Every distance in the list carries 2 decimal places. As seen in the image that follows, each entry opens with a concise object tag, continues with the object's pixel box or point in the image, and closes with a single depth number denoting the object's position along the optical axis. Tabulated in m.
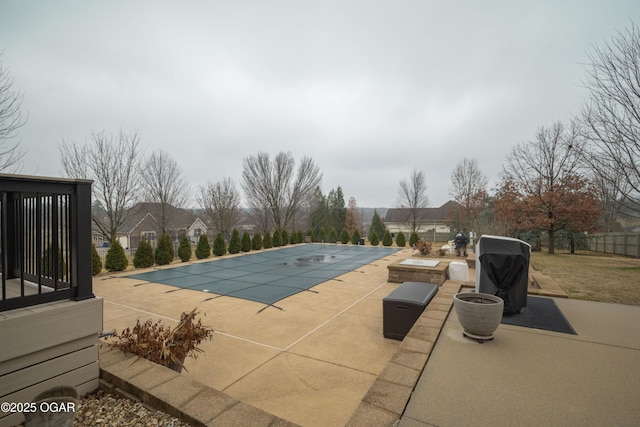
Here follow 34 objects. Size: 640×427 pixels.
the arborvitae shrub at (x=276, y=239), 18.70
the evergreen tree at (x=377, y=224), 30.81
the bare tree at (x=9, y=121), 6.97
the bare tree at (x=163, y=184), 19.53
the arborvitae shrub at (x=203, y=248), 13.44
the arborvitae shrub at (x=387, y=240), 19.73
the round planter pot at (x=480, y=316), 2.87
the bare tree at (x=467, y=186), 23.73
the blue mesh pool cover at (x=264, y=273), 7.41
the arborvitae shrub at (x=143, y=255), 10.69
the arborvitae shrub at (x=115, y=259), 9.89
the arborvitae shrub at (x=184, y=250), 12.30
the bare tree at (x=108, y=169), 12.47
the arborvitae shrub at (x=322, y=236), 22.18
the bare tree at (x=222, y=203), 27.17
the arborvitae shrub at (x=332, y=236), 22.55
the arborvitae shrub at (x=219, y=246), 14.36
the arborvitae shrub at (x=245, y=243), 16.02
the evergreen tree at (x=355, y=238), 21.30
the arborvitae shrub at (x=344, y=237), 21.67
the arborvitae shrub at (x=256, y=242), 16.97
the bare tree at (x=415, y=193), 29.65
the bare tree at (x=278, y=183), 24.88
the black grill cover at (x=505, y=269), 3.73
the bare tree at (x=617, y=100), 6.69
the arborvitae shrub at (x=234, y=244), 15.45
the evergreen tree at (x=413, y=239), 18.86
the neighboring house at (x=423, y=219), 29.06
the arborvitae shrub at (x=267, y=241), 17.71
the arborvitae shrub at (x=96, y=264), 9.27
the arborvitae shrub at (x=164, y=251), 11.36
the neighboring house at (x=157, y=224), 20.14
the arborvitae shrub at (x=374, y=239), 20.69
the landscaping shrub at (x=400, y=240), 19.66
